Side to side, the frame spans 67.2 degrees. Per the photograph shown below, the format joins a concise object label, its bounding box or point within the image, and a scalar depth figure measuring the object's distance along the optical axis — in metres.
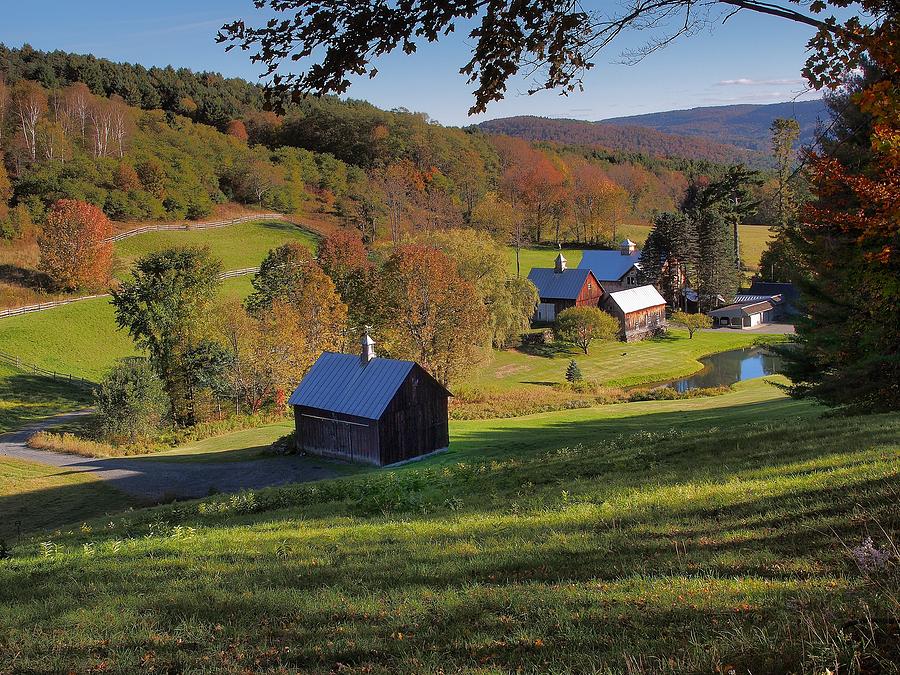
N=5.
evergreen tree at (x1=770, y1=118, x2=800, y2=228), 91.75
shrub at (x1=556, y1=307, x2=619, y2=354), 65.75
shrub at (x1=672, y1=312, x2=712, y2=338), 74.62
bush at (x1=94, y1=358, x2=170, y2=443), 39.53
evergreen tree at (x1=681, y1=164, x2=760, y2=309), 82.19
